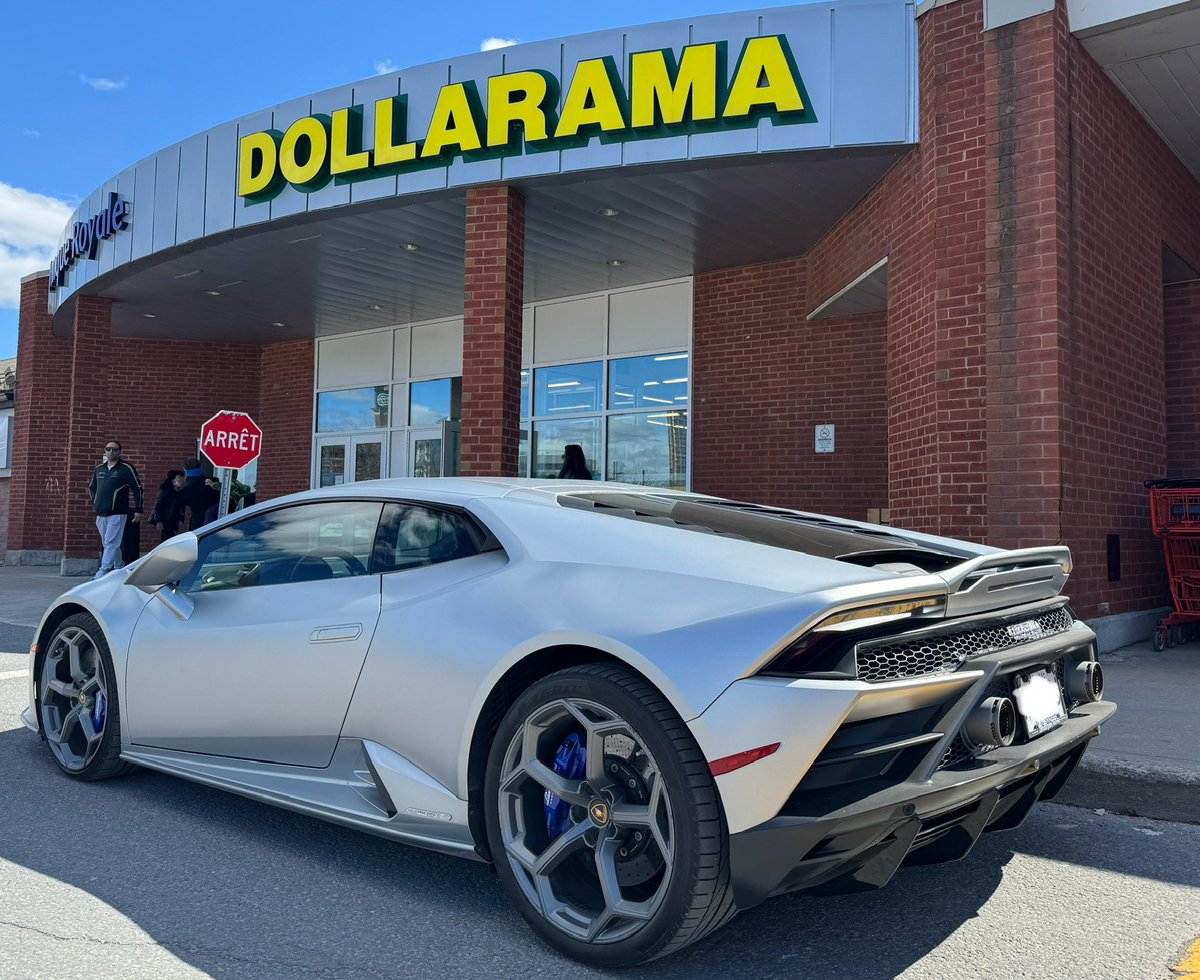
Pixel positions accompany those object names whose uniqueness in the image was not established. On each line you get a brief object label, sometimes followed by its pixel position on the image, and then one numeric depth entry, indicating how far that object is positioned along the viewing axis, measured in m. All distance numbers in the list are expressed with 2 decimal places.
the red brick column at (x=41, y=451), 17.67
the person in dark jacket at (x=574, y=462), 12.75
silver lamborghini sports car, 2.36
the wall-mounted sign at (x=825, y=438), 11.48
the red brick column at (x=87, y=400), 14.74
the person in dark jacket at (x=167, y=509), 15.14
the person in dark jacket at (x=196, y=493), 14.09
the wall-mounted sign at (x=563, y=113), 8.40
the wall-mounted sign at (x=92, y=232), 12.72
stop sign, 10.22
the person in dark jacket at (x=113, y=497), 13.00
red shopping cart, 7.61
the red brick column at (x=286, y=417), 18.02
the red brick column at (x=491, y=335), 9.46
